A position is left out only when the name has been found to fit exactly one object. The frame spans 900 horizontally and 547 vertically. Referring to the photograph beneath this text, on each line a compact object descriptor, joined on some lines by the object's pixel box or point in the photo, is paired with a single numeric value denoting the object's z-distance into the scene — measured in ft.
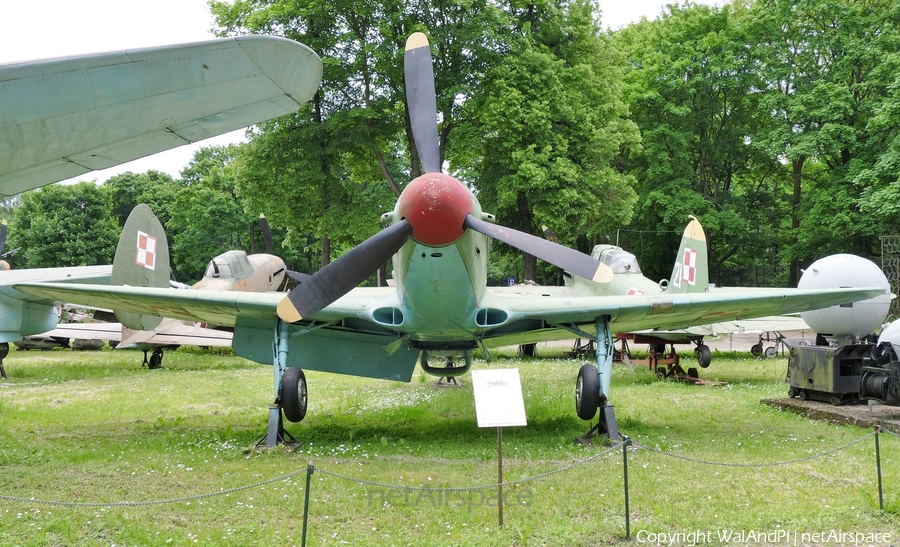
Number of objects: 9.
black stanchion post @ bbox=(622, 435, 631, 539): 15.53
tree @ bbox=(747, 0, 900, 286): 79.20
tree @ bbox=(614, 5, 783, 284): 91.09
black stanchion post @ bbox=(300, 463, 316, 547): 13.62
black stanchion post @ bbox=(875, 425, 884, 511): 17.33
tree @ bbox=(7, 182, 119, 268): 144.56
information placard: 16.78
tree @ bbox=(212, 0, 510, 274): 69.56
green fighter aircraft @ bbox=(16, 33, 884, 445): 21.65
